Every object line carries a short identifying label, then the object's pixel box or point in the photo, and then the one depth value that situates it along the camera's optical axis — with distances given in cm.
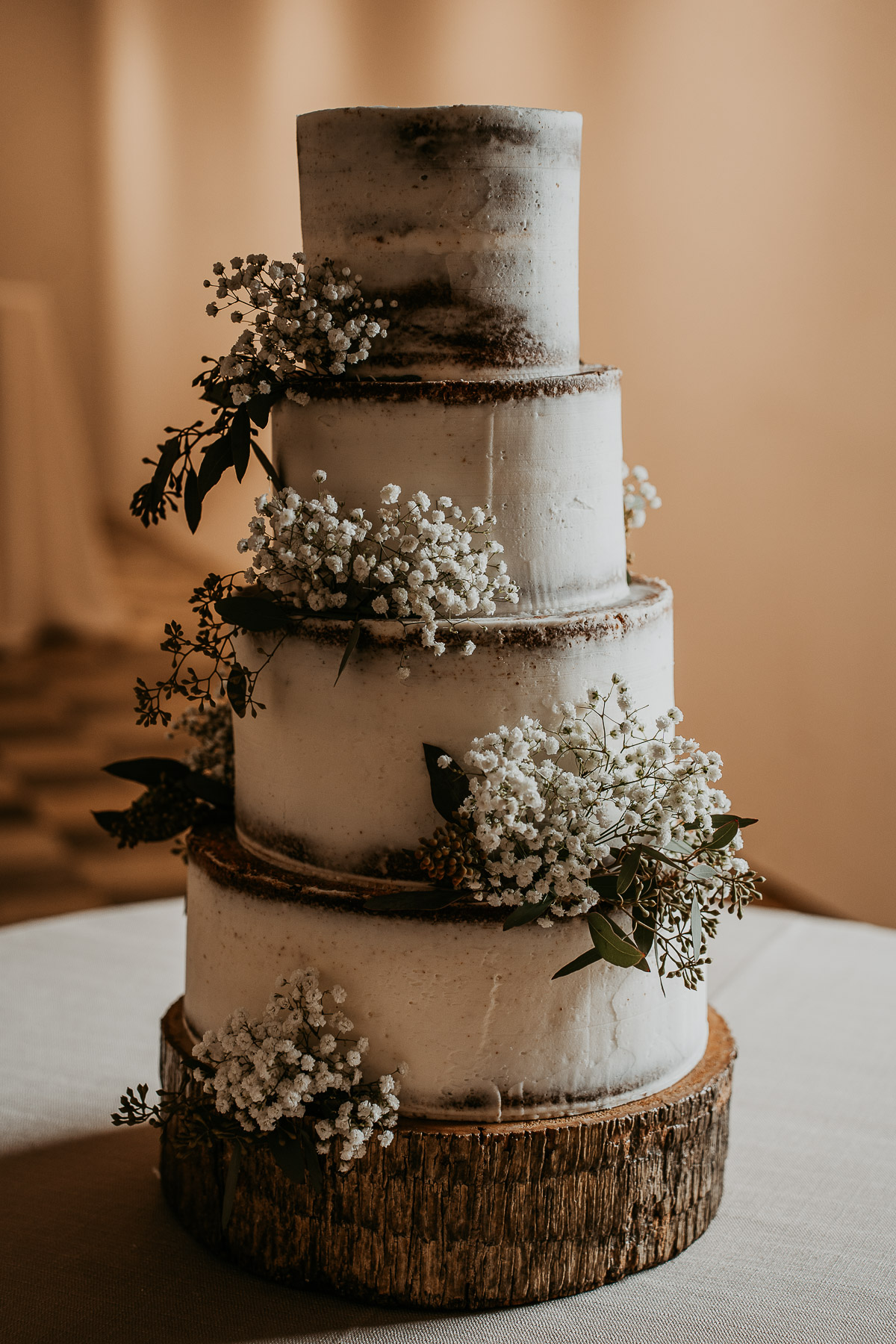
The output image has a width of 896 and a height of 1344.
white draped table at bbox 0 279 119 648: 649
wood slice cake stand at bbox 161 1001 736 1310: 169
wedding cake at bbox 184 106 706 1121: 168
